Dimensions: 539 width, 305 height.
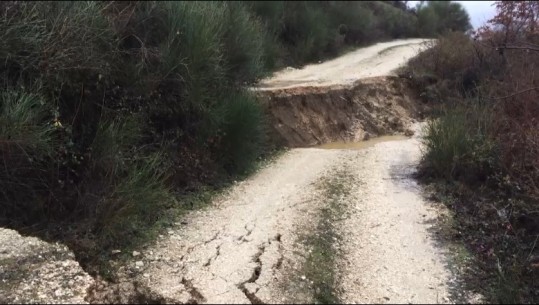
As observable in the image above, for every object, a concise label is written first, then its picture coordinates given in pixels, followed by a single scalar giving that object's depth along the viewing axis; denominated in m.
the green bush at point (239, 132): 7.54
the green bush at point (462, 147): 6.61
